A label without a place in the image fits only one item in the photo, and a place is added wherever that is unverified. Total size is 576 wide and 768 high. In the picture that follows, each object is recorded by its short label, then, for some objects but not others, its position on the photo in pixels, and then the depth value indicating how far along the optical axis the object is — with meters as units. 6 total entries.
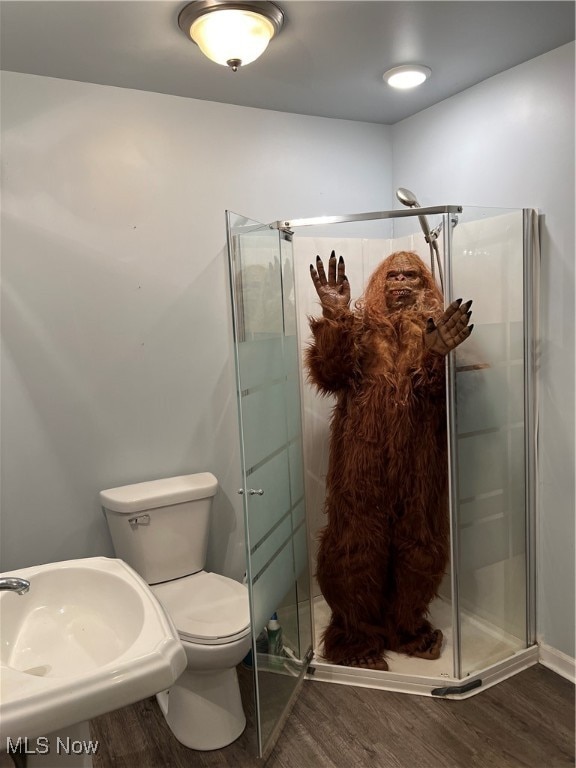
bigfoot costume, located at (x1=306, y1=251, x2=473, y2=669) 2.27
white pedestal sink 1.08
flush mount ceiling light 1.71
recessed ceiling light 2.20
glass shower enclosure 2.07
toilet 1.98
